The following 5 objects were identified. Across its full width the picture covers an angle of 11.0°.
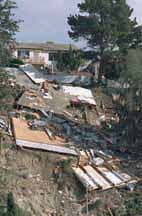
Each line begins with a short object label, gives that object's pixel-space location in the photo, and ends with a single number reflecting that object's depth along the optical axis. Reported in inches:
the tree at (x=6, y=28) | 1366.9
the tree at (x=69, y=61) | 1943.9
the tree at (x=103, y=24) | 1795.3
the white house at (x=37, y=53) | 2158.0
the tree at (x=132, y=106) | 1380.4
